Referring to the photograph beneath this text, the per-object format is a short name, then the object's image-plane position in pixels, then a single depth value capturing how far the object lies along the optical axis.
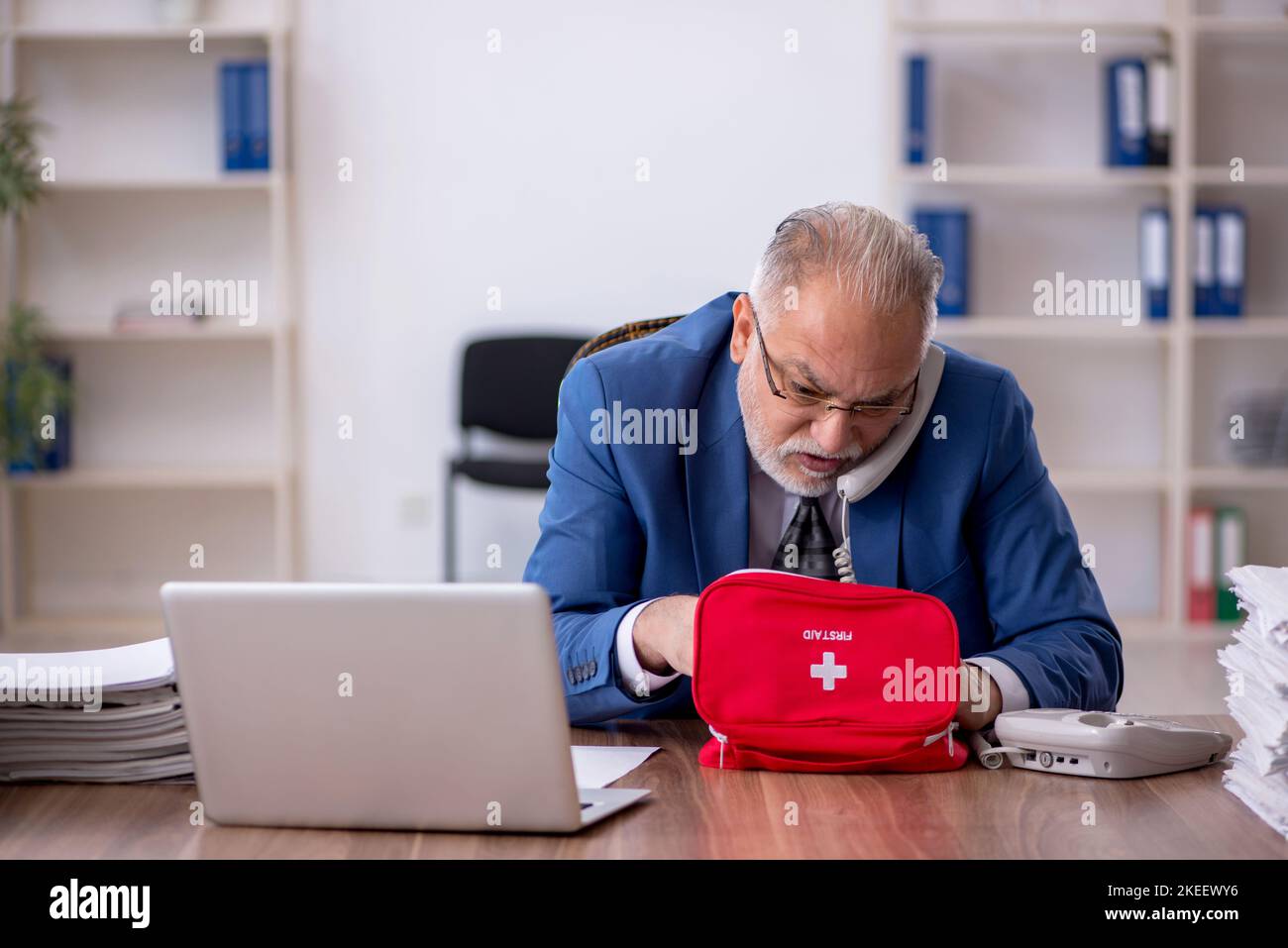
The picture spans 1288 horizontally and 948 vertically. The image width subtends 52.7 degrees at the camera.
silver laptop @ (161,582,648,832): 0.96
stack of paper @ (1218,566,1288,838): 1.04
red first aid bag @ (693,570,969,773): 1.18
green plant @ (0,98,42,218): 4.05
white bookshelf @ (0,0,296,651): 4.52
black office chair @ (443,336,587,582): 4.47
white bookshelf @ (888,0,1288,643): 4.52
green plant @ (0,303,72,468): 4.06
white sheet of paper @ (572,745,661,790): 1.16
